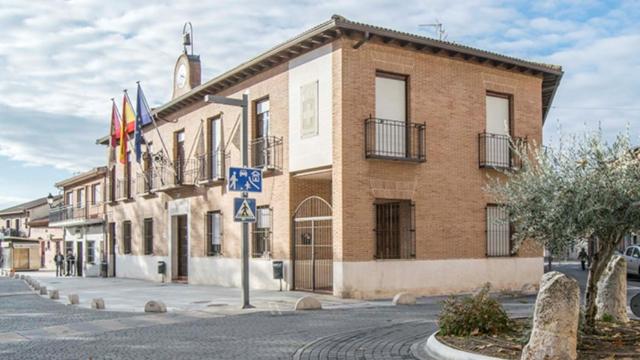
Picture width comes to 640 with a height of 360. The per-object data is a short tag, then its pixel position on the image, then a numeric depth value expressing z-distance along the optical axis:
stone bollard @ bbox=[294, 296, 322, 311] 15.32
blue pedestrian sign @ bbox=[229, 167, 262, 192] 15.41
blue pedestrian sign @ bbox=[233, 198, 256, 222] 15.42
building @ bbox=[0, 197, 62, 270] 53.91
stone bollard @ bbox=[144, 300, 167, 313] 15.68
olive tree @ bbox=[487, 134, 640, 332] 9.36
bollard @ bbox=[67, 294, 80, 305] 18.83
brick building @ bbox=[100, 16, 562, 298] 18.25
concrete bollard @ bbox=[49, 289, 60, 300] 21.53
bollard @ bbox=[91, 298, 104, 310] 17.23
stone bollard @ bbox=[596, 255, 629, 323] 11.23
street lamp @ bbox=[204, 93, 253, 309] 15.83
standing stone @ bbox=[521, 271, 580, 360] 7.89
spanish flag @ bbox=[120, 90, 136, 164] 29.92
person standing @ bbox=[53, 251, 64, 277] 43.81
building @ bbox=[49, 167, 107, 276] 39.50
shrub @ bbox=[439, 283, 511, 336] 10.16
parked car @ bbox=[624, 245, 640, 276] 30.42
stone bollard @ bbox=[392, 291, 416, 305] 16.65
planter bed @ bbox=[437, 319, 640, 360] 8.63
